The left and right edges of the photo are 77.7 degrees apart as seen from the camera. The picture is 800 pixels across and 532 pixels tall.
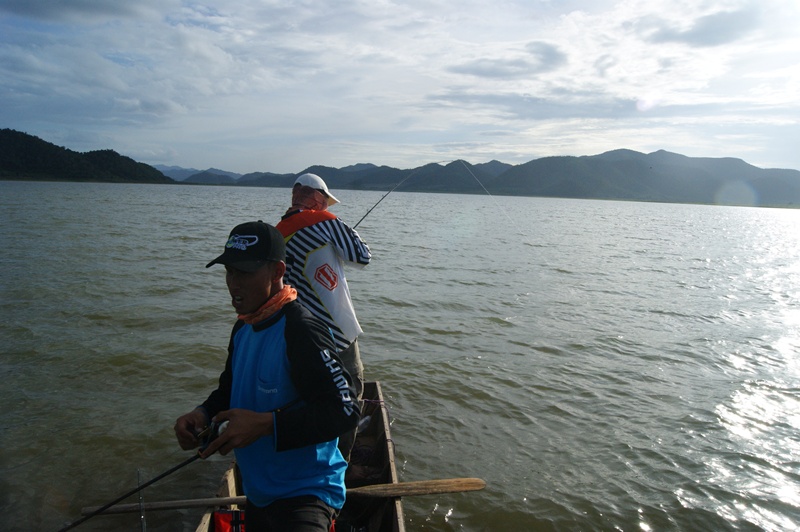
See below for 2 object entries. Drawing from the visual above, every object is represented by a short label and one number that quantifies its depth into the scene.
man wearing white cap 4.83
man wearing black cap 2.58
